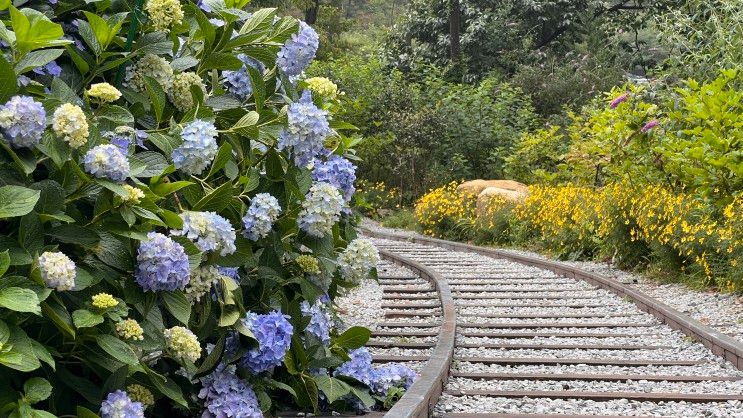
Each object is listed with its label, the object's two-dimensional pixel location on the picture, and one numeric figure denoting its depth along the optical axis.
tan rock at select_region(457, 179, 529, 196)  16.38
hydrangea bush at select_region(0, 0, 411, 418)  2.45
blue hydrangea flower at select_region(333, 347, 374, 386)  4.01
